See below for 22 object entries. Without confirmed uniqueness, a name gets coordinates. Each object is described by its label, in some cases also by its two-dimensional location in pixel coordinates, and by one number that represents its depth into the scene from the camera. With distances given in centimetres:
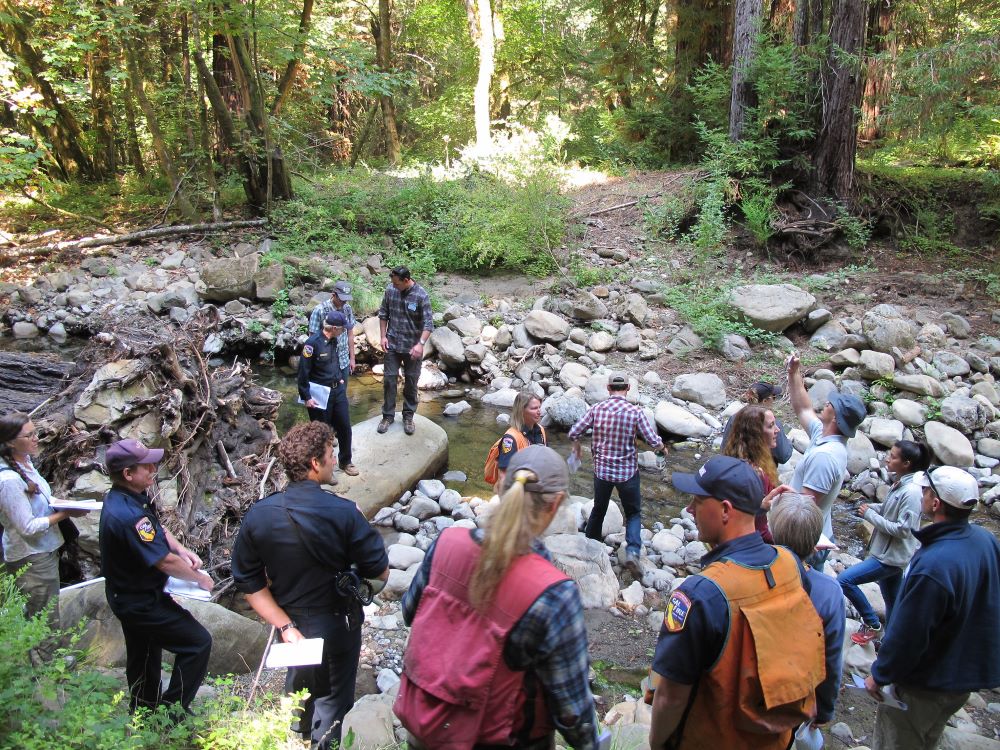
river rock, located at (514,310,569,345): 1112
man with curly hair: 291
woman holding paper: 361
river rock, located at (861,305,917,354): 944
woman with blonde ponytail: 190
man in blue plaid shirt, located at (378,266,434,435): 712
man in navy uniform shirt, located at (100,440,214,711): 321
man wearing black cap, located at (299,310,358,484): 614
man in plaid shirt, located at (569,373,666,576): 540
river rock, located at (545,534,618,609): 526
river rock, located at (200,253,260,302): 1235
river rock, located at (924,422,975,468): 761
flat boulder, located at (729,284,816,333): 1031
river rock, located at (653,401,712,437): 873
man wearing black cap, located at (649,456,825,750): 216
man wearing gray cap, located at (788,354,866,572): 430
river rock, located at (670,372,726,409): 945
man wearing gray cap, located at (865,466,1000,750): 281
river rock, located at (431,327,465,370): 1089
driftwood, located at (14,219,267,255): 1352
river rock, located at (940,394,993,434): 818
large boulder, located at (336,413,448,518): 654
